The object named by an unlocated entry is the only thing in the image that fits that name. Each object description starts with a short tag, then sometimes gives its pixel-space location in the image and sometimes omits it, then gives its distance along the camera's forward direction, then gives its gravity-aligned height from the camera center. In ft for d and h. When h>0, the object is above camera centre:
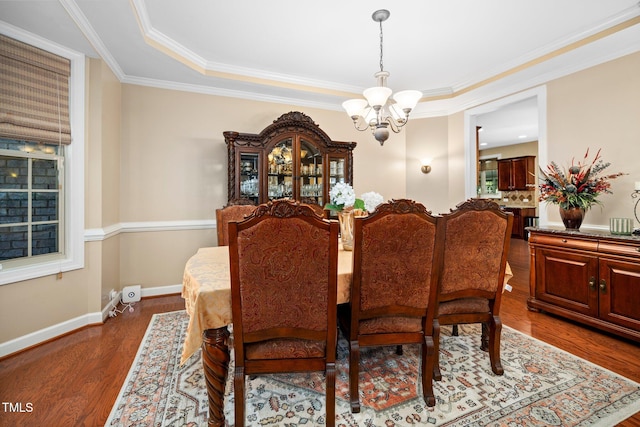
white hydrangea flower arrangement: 6.63 +0.35
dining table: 4.21 -1.74
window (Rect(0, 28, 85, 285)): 7.03 +1.54
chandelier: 7.88 +3.15
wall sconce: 14.71 +2.51
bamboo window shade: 6.87 +3.08
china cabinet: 11.19 +2.18
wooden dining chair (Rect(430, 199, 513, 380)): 5.45 -1.04
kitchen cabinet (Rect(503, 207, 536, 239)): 24.81 -0.09
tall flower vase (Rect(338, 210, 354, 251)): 7.04 -0.34
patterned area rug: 4.86 -3.38
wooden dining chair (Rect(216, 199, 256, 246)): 9.43 +0.00
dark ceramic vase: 8.84 -0.08
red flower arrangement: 8.64 +0.90
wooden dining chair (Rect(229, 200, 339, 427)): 3.99 -1.12
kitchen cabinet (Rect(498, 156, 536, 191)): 25.45 +3.82
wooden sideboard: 7.36 -1.79
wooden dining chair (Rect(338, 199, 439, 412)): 4.61 -1.08
